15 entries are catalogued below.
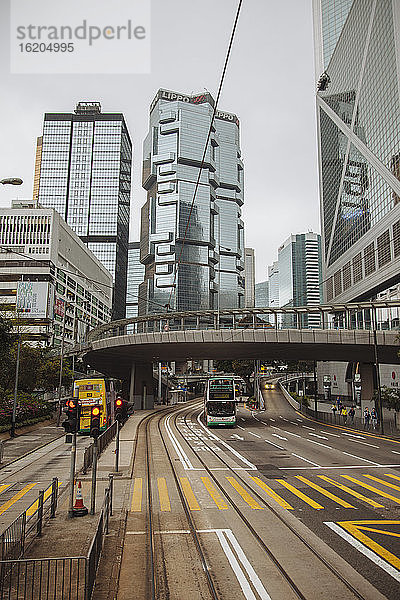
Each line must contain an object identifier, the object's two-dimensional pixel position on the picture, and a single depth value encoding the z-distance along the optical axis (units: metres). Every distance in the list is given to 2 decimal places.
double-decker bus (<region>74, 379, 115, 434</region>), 38.62
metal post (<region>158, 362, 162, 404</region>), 99.57
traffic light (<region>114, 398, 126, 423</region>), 24.59
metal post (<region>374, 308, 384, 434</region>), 42.73
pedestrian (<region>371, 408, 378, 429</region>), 45.66
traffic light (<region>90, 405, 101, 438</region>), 16.75
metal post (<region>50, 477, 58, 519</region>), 14.21
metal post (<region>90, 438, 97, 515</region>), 14.45
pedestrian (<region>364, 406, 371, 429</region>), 47.37
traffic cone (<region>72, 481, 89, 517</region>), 14.20
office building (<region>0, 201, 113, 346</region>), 109.38
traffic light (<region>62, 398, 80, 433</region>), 15.38
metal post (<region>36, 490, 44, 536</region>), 12.27
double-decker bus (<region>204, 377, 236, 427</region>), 48.19
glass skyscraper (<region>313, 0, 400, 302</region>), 82.94
